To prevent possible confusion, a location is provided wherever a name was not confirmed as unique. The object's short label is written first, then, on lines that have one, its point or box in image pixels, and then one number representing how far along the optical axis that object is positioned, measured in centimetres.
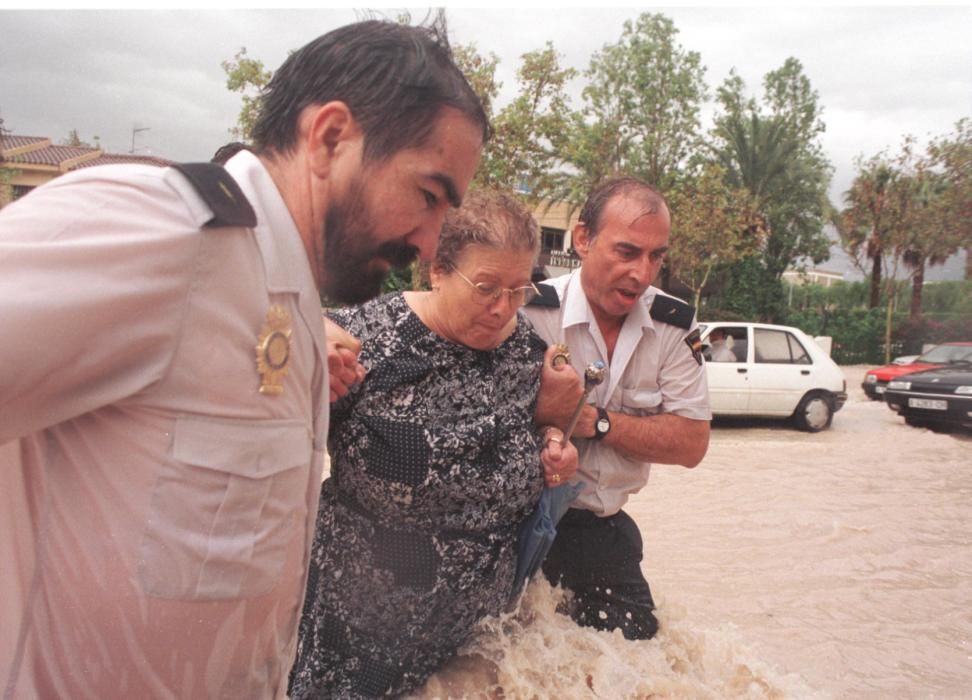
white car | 1165
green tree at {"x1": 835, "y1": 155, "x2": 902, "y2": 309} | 2747
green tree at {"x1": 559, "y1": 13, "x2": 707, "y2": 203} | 3172
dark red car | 1453
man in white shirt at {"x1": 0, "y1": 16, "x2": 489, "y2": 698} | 97
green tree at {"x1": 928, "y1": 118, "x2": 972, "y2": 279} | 1927
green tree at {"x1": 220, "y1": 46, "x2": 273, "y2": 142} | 1409
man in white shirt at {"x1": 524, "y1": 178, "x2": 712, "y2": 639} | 279
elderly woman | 214
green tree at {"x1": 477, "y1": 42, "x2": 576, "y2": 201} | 1416
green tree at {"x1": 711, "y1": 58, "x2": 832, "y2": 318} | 3706
